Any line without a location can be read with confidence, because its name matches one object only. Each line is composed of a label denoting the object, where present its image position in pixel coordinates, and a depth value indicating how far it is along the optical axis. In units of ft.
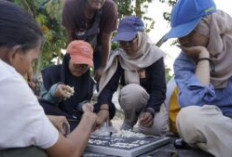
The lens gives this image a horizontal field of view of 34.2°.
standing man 9.57
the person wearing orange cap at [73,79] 8.36
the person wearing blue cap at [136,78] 8.34
